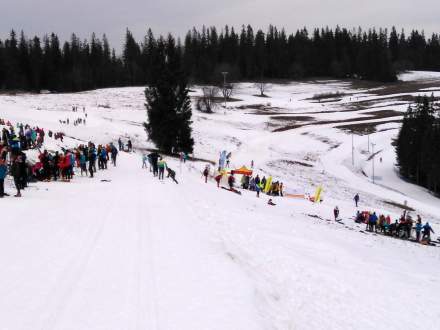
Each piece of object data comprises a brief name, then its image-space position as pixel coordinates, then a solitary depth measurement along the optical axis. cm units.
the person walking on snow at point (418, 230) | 2514
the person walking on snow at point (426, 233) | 2469
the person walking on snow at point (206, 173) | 2958
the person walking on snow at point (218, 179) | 2882
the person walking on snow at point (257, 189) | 2934
